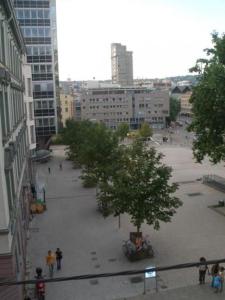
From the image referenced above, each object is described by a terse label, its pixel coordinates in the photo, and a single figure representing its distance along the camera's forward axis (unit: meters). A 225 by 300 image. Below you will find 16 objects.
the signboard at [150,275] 12.15
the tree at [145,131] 64.72
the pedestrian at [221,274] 12.05
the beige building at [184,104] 128.74
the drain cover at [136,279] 13.07
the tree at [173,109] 101.00
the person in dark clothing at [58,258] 14.27
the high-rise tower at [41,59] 43.55
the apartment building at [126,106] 90.53
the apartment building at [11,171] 9.84
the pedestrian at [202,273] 12.49
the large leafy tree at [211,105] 19.87
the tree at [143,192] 15.05
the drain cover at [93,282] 13.04
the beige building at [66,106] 87.62
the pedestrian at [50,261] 13.86
